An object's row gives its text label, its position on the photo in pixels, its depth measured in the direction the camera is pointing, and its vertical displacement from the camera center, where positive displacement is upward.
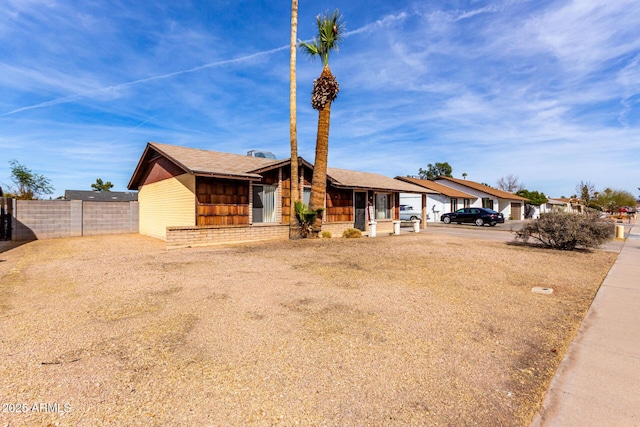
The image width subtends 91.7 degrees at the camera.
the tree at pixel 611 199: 60.62 +2.80
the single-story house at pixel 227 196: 12.73 +0.80
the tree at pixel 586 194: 58.80 +3.70
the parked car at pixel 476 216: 26.31 -0.32
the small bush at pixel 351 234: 15.77 -1.10
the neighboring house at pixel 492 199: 36.81 +1.73
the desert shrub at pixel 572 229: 11.07 -0.61
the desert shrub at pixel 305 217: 14.38 -0.22
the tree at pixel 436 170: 62.31 +8.66
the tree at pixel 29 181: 31.47 +3.27
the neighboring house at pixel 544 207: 47.01 +0.96
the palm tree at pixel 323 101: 14.51 +5.25
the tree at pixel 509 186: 70.50 +6.06
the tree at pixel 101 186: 49.97 +4.22
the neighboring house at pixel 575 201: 60.08 +2.35
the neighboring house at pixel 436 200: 32.91 +1.32
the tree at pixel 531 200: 44.66 +1.98
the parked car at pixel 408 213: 30.55 -0.05
